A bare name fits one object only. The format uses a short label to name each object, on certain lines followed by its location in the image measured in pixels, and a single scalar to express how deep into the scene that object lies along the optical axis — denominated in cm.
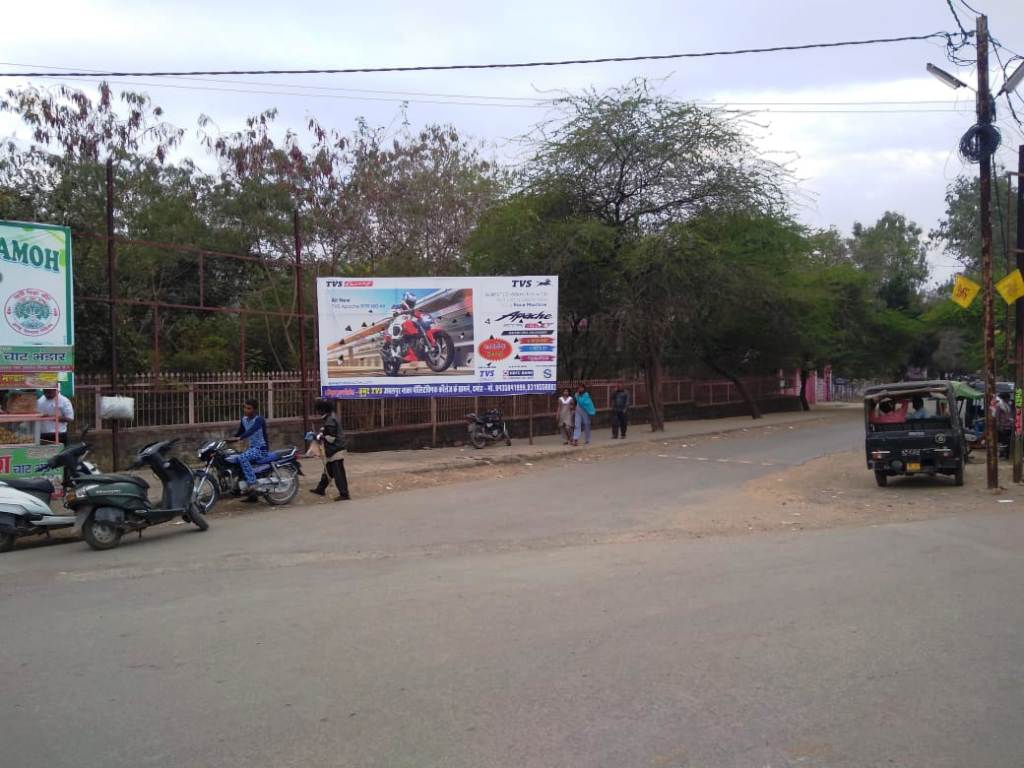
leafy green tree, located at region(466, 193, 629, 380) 2634
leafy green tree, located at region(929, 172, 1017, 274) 5088
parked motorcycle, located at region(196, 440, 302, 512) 1228
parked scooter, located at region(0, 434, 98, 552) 1009
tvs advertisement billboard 1925
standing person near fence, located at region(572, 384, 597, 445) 2347
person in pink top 1568
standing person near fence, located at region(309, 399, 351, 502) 1323
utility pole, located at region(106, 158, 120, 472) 1380
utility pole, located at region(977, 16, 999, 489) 1398
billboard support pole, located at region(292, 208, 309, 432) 1708
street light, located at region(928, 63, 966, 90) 1419
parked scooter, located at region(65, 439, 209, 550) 992
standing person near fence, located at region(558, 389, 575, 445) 2330
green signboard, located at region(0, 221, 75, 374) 1230
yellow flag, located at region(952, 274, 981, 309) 1423
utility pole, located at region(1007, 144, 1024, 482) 1534
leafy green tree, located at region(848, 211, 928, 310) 7350
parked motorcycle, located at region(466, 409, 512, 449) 2170
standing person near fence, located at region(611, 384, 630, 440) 2567
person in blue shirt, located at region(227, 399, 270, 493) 1273
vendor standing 1259
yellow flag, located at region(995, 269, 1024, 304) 1467
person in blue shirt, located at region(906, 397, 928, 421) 1555
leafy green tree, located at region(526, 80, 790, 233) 2645
